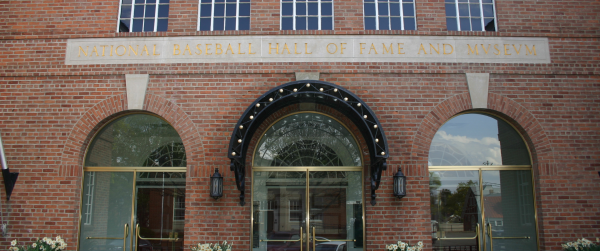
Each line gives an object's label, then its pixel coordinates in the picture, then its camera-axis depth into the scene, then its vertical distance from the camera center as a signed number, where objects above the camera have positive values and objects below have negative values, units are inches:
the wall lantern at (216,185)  320.2 +9.2
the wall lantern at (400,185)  318.3 +9.2
